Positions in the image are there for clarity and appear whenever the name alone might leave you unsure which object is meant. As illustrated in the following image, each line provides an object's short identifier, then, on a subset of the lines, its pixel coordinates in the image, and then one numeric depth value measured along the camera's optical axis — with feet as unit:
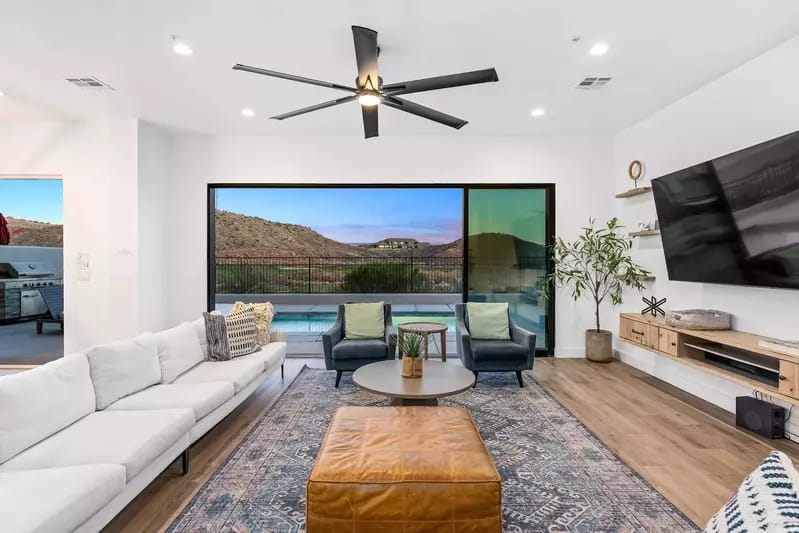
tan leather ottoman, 5.51
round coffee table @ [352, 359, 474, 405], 9.16
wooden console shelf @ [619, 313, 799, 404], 8.63
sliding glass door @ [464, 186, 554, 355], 18.10
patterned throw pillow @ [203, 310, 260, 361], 12.03
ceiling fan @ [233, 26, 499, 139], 7.89
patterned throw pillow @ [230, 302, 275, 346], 13.64
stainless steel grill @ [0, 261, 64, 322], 19.49
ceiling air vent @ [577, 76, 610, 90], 11.91
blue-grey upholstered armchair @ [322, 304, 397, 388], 13.29
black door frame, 17.76
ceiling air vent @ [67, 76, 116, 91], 12.21
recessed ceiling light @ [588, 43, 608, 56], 9.98
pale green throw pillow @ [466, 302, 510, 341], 14.90
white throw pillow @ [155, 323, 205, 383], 10.15
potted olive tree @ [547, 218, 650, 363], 16.12
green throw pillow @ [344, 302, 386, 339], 14.82
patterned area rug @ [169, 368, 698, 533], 6.68
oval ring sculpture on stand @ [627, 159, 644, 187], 15.80
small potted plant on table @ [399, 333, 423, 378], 10.33
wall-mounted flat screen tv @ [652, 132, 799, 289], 8.92
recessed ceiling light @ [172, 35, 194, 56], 9.85
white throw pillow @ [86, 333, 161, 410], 8.31
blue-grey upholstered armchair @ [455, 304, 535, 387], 13.26
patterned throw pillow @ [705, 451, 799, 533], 2.77
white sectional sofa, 5.21
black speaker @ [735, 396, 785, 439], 9.70
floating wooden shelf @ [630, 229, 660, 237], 14.72
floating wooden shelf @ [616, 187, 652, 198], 15.08
